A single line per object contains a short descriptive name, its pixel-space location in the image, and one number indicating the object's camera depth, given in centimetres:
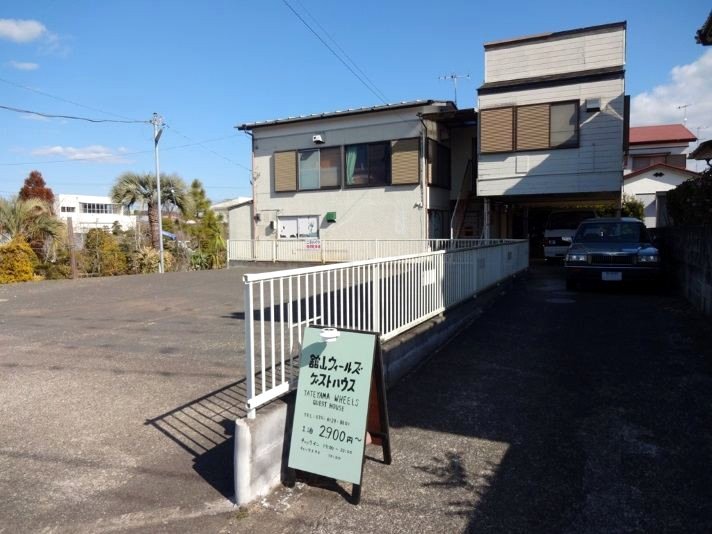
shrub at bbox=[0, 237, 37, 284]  1432
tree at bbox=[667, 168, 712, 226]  766
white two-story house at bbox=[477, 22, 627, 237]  1542
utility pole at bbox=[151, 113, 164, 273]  1884
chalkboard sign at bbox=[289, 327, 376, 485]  310
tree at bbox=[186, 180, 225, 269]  2144
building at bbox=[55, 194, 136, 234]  5802
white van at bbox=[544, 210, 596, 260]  1864
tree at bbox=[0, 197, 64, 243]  1560
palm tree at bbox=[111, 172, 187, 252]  2325
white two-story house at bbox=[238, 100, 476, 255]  1900
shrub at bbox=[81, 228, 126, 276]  1669
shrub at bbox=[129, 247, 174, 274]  1825
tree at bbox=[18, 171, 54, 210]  4034
